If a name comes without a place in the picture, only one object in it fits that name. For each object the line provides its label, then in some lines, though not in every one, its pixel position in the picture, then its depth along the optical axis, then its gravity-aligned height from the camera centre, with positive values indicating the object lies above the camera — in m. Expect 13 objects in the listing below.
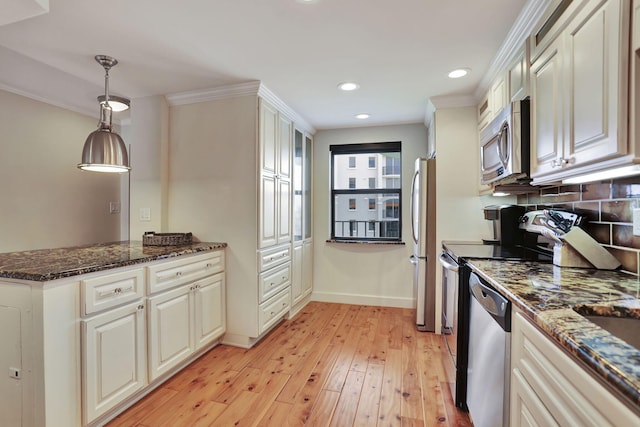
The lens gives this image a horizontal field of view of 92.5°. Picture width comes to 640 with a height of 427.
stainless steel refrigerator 3.05 -0.26
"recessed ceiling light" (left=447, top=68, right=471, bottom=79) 2.38 +1.10
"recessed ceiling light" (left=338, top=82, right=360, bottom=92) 2.64 +1.10
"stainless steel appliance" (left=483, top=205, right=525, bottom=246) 2.31 -0.08
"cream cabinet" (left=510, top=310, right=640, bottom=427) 0.64 -0.46
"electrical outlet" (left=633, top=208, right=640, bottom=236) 1.30 -0.04
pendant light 2.16 +0.45
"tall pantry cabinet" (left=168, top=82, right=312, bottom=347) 2.71 +0.23
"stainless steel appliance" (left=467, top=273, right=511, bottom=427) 1.21 -0.65
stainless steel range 1.82 -0.60
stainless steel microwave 1.64 +0.40
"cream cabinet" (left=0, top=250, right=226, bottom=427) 1.42 -0.69
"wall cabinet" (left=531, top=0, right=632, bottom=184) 1.02 +0.49
